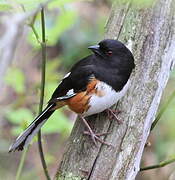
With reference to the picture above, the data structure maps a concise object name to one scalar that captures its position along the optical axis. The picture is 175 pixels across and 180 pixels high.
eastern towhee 5.16
